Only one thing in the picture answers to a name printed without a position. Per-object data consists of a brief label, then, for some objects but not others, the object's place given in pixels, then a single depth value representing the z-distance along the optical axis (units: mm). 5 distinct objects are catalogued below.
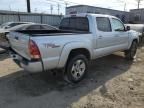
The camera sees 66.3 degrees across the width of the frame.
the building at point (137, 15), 26724
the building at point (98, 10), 20089
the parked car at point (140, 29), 7654
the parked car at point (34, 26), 6378
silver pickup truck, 2387
